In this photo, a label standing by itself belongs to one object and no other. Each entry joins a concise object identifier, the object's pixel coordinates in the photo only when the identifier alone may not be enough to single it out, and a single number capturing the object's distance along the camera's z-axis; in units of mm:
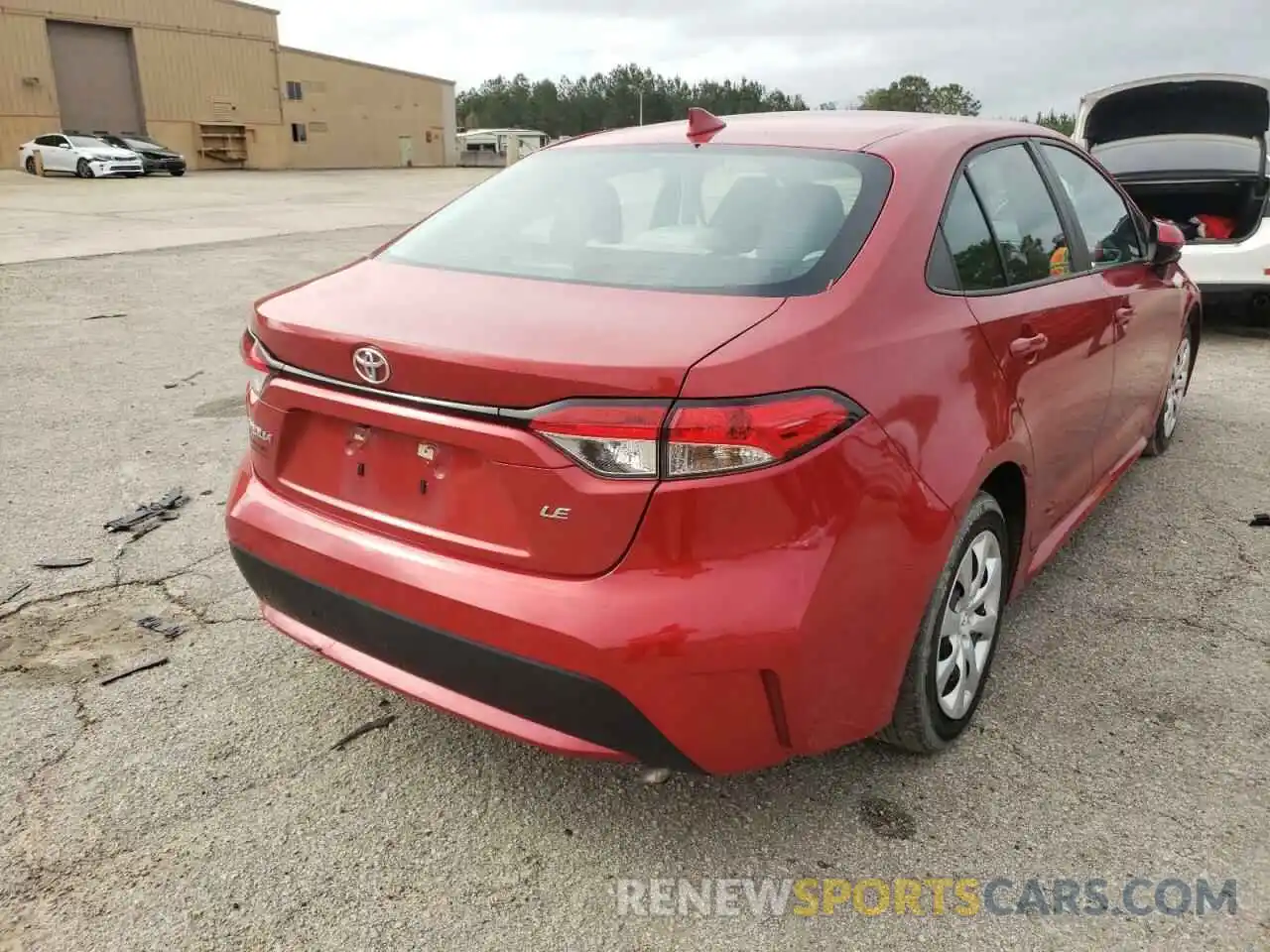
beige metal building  37500
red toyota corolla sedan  1890
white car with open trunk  7289
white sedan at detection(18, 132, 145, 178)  31016
